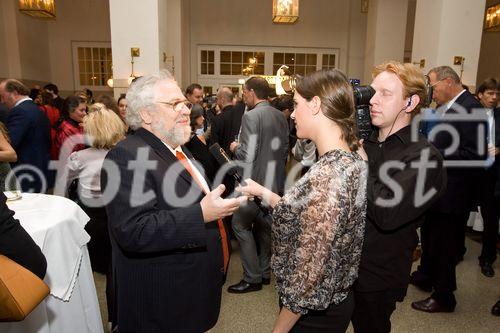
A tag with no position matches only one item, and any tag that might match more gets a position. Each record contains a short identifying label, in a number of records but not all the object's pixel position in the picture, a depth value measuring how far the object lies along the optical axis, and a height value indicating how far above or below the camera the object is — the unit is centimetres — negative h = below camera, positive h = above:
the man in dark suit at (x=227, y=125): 400 -44
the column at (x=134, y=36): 641 +76
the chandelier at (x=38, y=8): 675 +129
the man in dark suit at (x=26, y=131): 360 -50
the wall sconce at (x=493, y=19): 717 +133
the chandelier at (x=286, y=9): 738 +145
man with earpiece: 143 -40
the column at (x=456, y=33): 634 +90
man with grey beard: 130 -47
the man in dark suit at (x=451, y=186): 280 -74
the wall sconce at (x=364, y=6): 1036 +215
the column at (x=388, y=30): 948 +140
